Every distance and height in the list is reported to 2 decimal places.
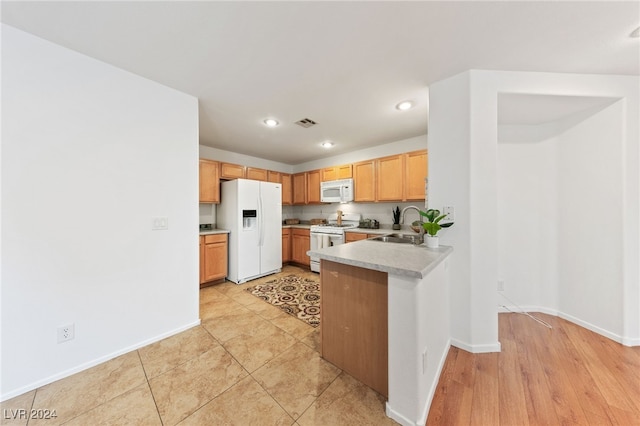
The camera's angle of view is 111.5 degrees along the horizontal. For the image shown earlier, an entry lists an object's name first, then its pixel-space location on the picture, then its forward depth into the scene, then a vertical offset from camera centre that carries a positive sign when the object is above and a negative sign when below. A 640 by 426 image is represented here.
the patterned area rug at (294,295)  2.56 -1.17
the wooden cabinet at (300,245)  4.46 -0.68
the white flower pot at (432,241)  1.86 -0.25
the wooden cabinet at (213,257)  3.37 -0.71
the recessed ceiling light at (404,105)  2.49 +1.24
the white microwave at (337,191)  4.19 +0.43
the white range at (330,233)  3.85 -0.38
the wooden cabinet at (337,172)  4.27 +0.81
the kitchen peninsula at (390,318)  1.23 -0.72
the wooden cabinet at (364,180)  3.92 +0.59
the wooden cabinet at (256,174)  4.32 +0.80
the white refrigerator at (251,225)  3.64 -0.23
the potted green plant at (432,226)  1.85 -0.13
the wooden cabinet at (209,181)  3.64 +0.54
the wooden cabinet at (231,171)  3.93 +0.77
